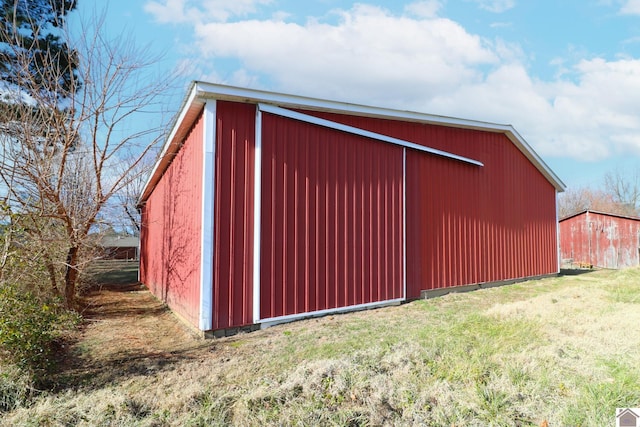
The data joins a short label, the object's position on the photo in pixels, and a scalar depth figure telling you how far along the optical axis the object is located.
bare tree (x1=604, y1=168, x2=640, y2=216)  29.59
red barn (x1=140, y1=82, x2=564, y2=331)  4.78
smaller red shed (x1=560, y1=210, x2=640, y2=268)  14.98
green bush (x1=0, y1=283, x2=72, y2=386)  3.10
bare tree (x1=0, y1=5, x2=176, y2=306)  5.38
